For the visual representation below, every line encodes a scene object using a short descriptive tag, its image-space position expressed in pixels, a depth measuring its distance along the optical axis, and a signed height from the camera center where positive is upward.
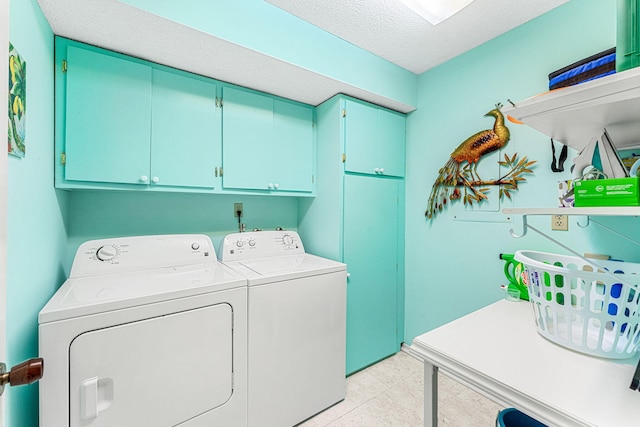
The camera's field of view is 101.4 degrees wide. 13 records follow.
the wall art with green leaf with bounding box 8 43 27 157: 0.88 +0.39
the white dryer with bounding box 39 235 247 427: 1.06 -0.60
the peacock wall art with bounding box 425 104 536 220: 1.80 +0.31
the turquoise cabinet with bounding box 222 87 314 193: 1.90 +0.55
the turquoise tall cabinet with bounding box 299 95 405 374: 2.10 -0.02
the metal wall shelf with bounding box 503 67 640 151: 0.68 +0.33
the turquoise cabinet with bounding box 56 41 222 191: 1.42 +0.53
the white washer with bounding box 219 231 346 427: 1.51 -0.76
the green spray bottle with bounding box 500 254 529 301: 1.48 -0.37
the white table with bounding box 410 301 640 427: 0.67 -0.50
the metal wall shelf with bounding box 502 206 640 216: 0.68 +0.01
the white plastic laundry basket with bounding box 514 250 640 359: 0.85 -0.33
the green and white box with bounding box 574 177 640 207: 0.71 +0.06
